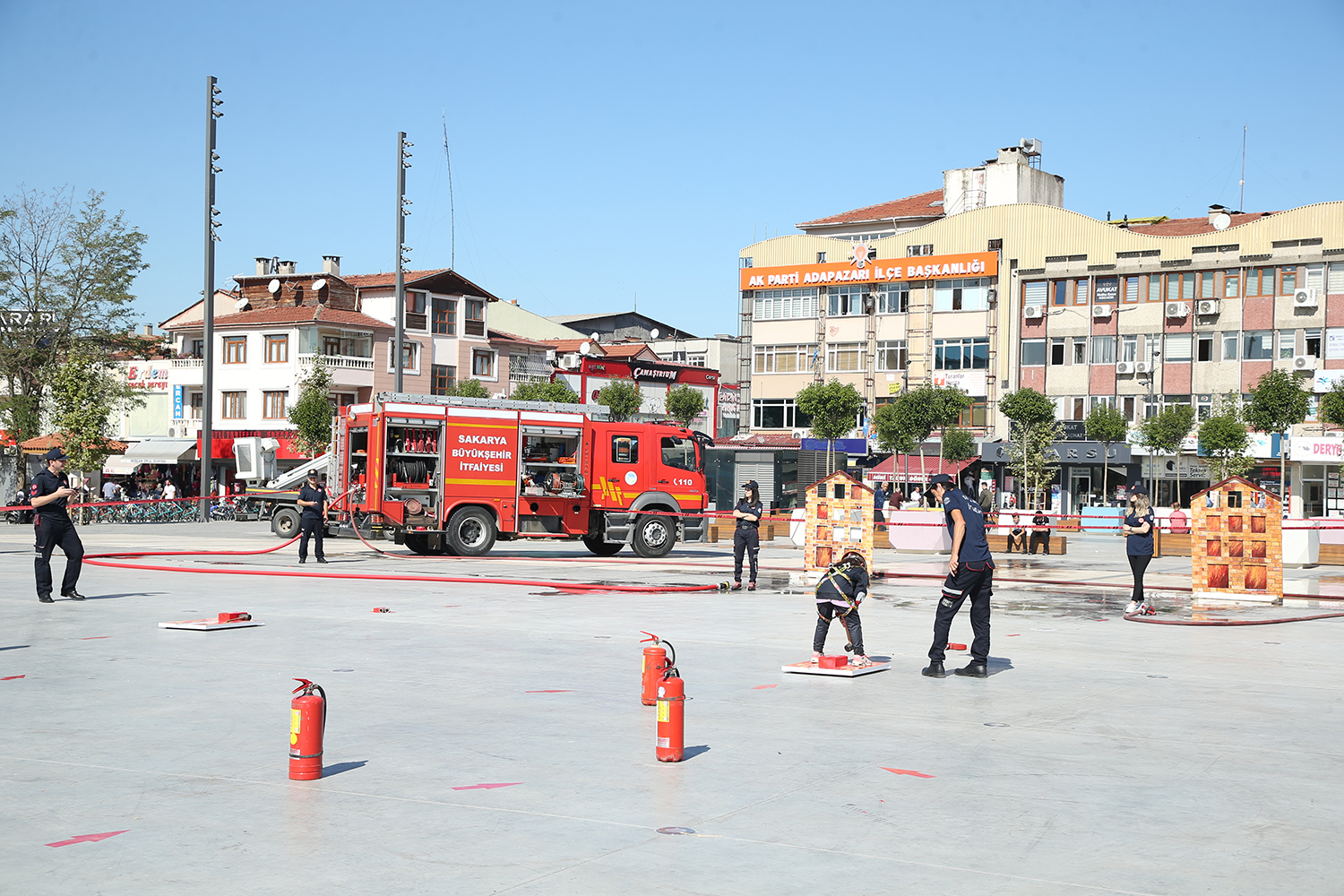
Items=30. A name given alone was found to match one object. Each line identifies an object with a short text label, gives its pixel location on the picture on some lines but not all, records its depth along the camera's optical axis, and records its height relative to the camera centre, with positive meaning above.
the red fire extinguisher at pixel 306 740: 6.92 -1.47
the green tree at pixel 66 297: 55.75 +6.72
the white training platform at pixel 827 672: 11.06 -1.70
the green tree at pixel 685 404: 73.25 +3.48
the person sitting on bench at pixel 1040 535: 32.47 -1.56
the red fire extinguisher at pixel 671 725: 7.47 -1.46
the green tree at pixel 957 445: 63.88 +1.26
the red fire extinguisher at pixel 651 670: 9.20 -1.43
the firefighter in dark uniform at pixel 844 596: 11.34 -1.09
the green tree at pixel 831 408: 65.62 +3.05
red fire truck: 26.48 -0.23
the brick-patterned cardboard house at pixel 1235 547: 19.31 -1.05
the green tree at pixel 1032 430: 61.50 +1.98
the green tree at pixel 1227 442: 55.75 +1.42
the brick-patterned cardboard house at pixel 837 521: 21.33 -0.85
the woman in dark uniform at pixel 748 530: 20.64 -0.97
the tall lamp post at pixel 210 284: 41.78 +5.62
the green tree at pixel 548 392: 70.75 +3.89
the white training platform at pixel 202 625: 13.34 -1.70
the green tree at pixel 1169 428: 58.81 +2.05
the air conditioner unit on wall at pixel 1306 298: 58.62 +7.93
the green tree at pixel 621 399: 72.00 +3.64
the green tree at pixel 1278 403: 54.34 +3.01
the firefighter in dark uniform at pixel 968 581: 11.18 -0.94
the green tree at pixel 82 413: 46.47 +1.56
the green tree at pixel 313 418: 59.28 +1.92
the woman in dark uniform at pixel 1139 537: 18.61 -0.89
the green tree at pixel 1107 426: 61.25 +2.21
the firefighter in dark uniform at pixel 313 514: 23.63 -0.97
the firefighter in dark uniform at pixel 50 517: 15.75 -0.73
